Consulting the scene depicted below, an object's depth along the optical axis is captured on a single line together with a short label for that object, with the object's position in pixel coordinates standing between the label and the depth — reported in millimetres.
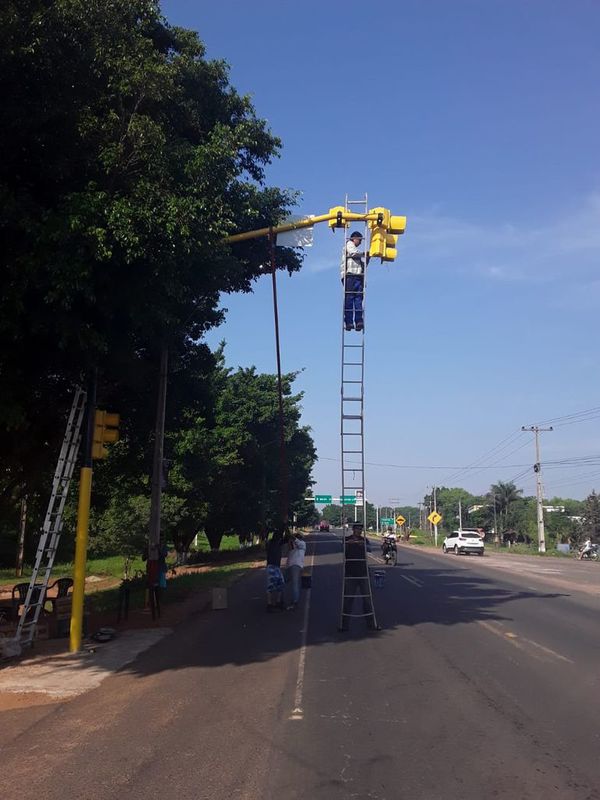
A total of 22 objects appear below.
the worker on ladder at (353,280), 12953
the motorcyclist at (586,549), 54750
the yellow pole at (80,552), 11305
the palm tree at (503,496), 113188
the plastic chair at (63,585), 14441
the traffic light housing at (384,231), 11109
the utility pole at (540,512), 62091
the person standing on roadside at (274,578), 16141
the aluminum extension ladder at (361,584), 13195
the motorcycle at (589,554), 54750
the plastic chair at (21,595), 12039
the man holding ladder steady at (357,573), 13234
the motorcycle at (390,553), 33656
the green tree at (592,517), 87688
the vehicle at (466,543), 53009
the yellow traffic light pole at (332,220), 11125
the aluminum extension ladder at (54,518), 11633
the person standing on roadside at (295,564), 16609
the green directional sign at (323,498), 96388
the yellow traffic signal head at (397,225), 11180
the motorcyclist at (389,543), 33625
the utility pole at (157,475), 15961
